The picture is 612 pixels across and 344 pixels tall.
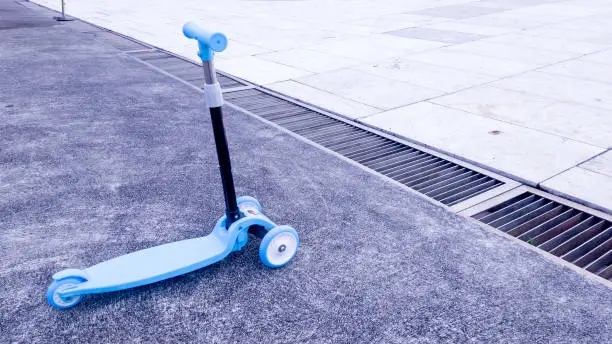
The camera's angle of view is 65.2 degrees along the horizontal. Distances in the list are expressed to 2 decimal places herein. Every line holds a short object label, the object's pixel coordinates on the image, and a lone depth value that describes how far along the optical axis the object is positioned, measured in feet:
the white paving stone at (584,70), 22.59
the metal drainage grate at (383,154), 13.39
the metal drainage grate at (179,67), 24.61
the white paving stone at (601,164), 13.60
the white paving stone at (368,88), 20.62
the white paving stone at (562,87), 19.65
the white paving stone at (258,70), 25.02
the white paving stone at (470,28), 34.65
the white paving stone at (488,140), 14.17
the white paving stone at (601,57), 25.38
